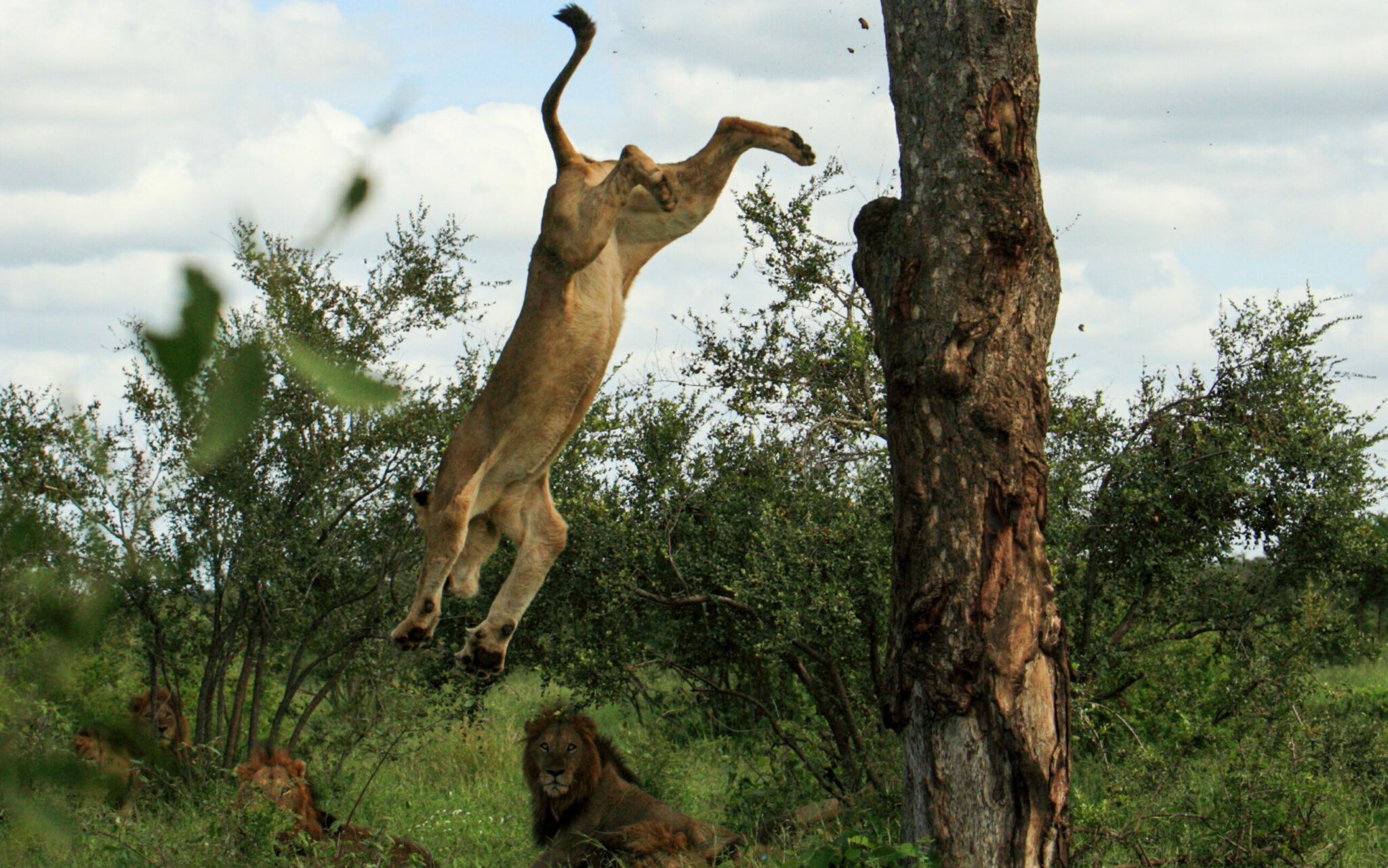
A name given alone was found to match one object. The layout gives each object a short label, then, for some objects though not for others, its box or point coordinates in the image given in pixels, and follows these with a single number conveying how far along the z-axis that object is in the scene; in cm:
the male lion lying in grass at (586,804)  1552
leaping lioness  1022
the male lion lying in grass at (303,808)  1380
